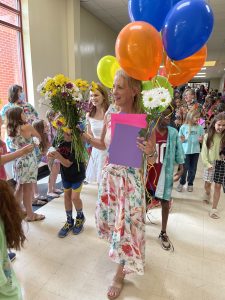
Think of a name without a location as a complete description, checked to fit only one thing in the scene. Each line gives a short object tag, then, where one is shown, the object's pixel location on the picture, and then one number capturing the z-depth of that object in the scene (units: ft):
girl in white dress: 8.06
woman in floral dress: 4.37
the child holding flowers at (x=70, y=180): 6.39
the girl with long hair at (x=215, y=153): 7.98
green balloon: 4.57
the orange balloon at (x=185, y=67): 5.13
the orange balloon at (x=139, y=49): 4.15
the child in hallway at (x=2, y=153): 6.42
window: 11.66
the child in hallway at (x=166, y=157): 6.34
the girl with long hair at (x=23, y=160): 6.96
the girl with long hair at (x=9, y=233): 2.85
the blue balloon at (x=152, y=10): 4.70
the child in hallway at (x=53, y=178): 10.05
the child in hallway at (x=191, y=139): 9.98
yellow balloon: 6.21
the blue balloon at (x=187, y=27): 4.32
